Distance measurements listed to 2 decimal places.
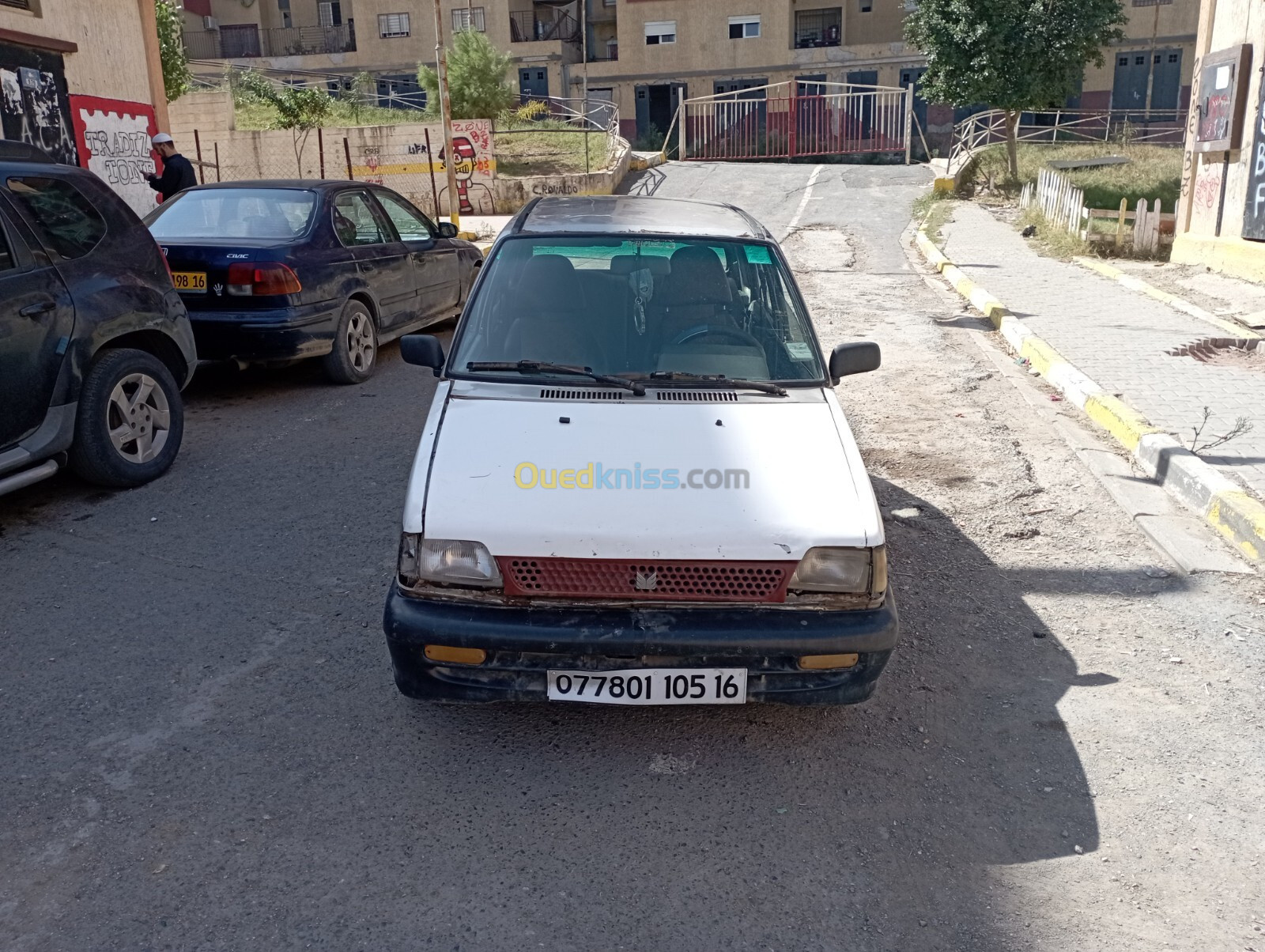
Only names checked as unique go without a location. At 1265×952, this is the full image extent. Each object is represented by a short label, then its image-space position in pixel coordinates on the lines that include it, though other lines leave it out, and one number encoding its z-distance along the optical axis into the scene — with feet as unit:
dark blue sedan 24.18
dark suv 16.89
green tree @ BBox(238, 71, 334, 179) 90.48
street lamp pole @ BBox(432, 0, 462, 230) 51.55
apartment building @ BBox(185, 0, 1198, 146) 133.39
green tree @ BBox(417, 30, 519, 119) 104.94
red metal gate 103.86
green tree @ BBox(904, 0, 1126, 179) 74.90
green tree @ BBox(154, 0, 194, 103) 81.05
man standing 36.91
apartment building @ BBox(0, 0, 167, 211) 39.78
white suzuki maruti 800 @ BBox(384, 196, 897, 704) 10.27
